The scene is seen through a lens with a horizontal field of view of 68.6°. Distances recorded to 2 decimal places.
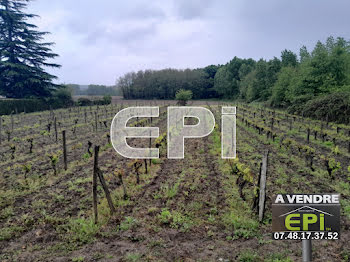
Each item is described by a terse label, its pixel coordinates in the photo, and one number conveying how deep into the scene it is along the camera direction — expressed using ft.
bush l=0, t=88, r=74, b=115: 99.17
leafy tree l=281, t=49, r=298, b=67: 145.04
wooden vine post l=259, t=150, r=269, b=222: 17.16
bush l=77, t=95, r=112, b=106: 138.21
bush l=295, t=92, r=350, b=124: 65.67
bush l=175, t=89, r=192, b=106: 126.05
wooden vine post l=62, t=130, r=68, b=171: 28.99
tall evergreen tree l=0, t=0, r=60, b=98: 109.99
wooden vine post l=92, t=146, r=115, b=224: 16.99
